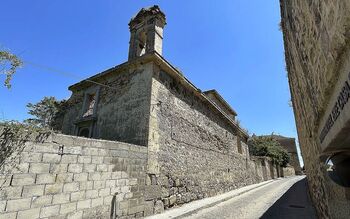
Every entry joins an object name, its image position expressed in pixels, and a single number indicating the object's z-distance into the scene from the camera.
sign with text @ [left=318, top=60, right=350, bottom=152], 1.57
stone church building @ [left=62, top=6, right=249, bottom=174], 7.72
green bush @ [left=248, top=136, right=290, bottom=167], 30.62
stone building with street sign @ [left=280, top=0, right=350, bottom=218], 1.54
